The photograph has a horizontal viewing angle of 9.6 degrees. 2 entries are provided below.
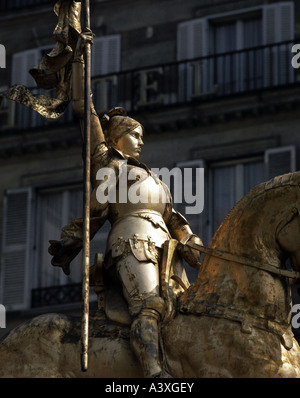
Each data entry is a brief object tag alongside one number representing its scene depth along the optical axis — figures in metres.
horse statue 14.12
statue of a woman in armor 14.43
